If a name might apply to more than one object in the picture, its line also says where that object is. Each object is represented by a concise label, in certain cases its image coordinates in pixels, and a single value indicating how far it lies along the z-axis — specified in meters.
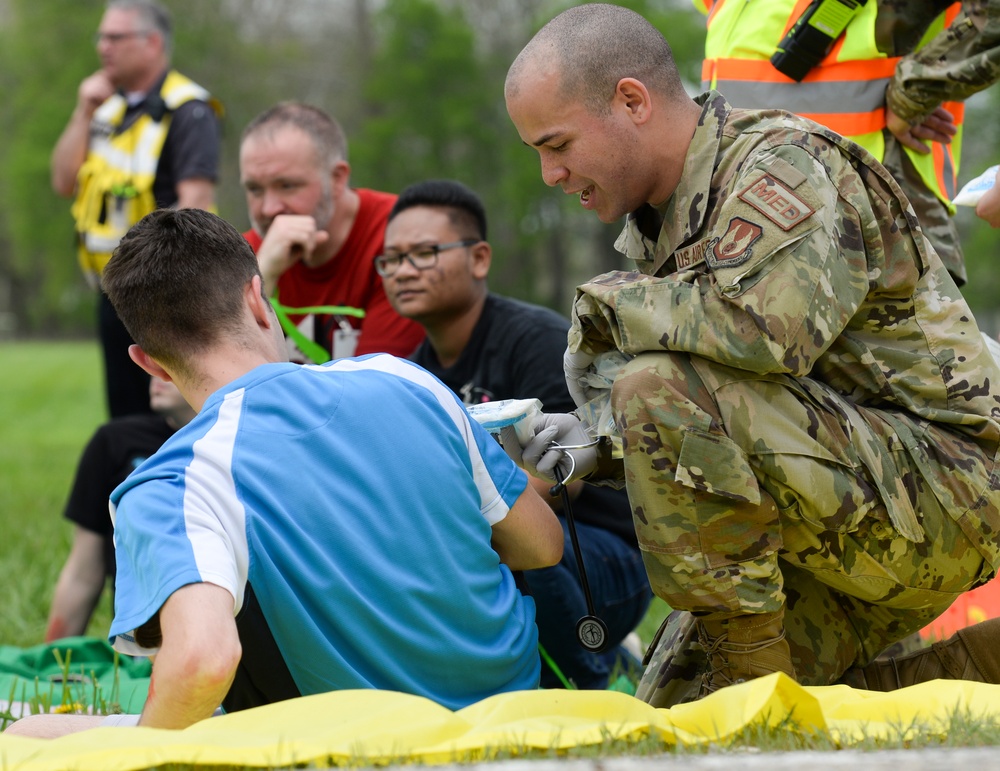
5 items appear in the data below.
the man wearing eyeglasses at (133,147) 10.63
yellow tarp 3.48
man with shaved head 4.57
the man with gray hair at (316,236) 8.31
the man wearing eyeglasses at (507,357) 6.44
